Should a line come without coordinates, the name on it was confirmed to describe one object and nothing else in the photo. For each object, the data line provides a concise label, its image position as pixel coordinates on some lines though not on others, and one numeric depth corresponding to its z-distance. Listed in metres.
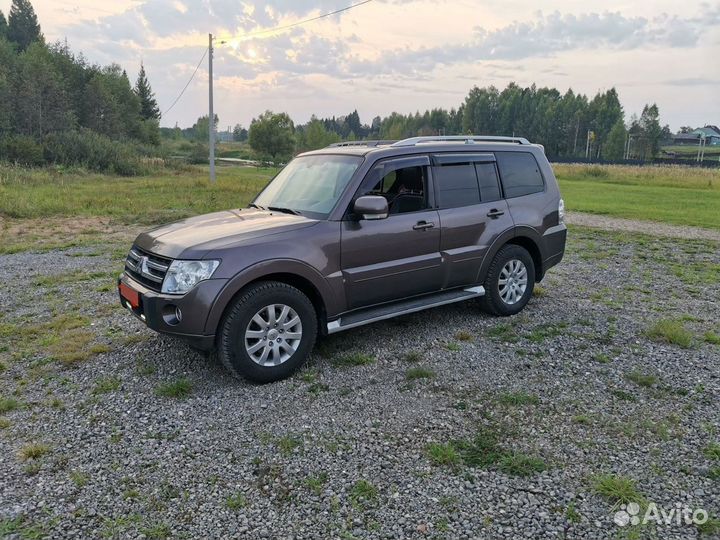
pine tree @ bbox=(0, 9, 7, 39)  70.49
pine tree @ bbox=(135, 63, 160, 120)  76.00
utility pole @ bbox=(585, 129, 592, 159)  94.84
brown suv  4.04
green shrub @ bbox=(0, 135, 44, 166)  31.06
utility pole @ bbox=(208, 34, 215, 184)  26.75
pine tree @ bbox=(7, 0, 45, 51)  73.44
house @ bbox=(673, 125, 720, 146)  132.68
